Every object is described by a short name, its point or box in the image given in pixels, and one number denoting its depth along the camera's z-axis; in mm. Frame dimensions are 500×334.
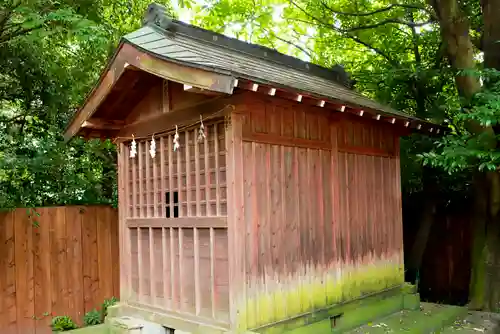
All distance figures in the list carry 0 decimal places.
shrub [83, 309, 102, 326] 7387
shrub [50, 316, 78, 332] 6891
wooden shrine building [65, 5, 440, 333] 5074
